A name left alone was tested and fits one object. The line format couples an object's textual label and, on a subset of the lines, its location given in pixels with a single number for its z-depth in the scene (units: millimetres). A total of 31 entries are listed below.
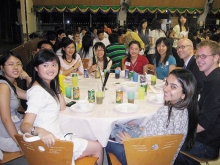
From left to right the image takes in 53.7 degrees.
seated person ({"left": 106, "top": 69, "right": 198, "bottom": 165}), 1564
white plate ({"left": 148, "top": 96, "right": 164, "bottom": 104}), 2177
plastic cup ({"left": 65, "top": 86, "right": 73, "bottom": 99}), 2323
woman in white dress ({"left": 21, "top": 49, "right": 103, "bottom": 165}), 1629
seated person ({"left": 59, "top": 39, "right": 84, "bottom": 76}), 3457
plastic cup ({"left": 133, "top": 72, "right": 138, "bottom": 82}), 2891
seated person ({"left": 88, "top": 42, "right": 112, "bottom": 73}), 3539
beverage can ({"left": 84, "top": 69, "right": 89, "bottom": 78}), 3170
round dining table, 1912
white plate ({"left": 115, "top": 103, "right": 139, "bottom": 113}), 1992
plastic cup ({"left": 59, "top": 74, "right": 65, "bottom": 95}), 2467
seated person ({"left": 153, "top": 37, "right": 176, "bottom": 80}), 3414
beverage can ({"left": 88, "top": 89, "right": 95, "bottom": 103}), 2170
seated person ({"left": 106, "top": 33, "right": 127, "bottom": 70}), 4410
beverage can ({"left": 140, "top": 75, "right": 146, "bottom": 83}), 2674
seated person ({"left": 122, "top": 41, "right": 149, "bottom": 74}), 3518
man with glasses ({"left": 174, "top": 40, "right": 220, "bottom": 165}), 1776
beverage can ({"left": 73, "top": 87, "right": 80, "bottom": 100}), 2264
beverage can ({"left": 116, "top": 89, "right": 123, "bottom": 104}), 2158
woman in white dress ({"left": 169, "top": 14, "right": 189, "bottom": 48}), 5895
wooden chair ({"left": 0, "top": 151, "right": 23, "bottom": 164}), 1824
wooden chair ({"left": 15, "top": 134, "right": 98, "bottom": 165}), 1389
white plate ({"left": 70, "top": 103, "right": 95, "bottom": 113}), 1985
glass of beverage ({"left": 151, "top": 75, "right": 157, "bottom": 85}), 2754
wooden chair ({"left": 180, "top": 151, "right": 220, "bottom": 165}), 1750
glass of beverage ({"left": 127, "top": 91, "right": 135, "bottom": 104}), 2170
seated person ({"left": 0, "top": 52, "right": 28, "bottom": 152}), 1805
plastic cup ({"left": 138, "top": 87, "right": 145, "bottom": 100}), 2270
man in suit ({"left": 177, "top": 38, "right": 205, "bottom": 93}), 2963
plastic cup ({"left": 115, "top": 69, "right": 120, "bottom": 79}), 3079
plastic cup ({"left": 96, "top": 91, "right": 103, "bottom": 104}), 2154
